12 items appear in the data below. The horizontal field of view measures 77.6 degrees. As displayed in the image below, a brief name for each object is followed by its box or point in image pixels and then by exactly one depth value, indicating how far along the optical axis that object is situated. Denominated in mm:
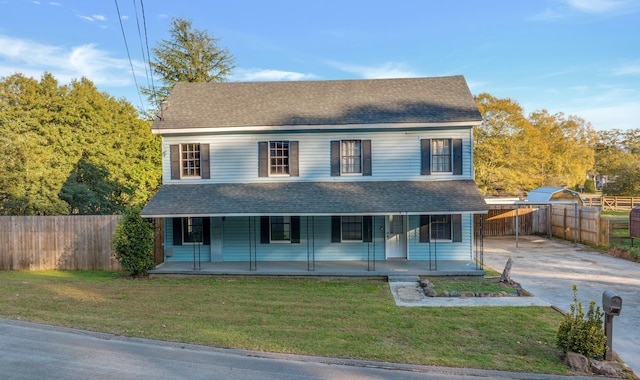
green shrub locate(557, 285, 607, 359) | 6047
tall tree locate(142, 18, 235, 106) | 29312
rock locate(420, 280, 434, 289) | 11164
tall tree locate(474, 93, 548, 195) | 30656
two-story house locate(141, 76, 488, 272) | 14602
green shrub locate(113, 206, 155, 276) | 13016
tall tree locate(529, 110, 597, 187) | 35656
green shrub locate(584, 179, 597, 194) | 54219
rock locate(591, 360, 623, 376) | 5781
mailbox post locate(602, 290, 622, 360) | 6023
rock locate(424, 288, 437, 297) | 10465
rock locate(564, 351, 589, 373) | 5895
